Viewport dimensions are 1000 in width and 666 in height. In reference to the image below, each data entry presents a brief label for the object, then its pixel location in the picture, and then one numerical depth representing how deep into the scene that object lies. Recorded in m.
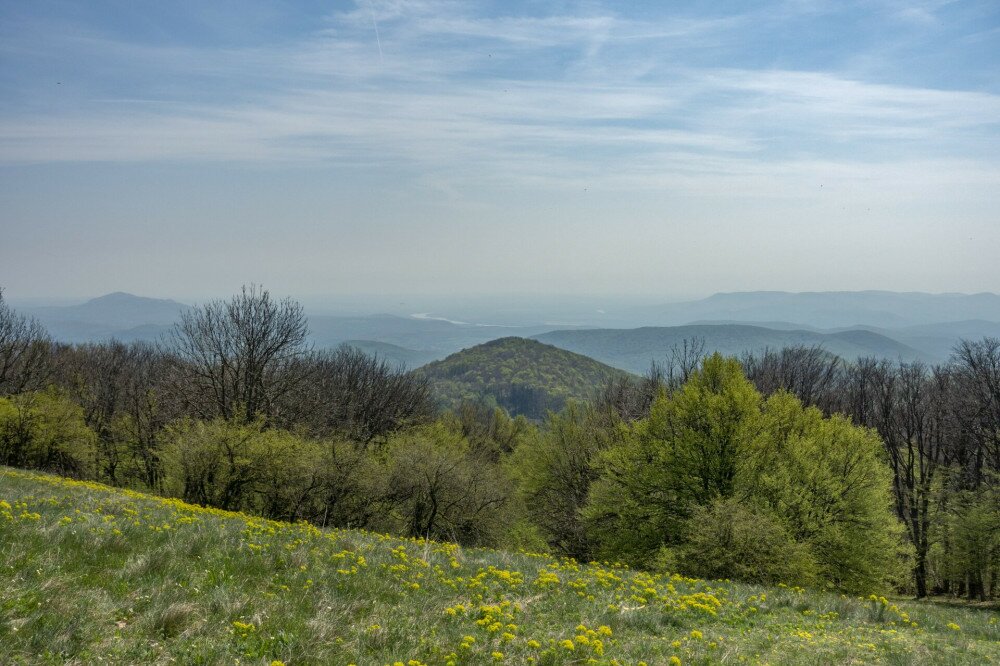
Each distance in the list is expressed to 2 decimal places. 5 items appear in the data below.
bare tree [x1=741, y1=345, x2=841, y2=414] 59.56
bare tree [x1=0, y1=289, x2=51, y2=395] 53.38
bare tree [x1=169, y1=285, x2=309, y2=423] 40.78
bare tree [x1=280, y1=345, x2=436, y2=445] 46.28
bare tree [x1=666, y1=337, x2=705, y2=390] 46.88
